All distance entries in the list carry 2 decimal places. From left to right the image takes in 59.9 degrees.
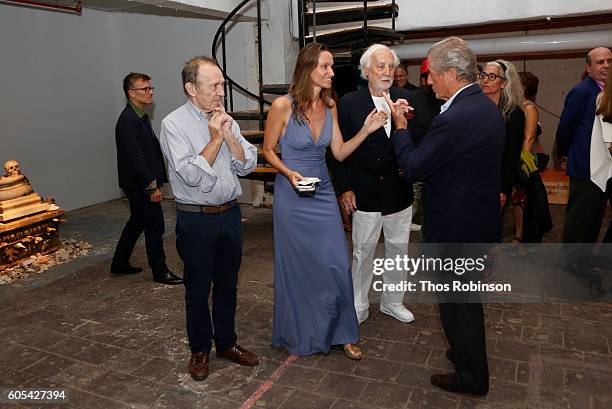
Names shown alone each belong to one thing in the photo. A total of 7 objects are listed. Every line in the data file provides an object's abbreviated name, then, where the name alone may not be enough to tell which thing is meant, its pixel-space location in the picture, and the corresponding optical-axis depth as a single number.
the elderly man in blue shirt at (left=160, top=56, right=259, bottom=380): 2.78
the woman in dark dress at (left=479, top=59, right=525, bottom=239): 4.22
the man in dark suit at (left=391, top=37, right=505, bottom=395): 2.48
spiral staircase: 5.83
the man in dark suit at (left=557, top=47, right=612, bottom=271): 4.04
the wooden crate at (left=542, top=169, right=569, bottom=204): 7.14
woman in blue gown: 3.14
